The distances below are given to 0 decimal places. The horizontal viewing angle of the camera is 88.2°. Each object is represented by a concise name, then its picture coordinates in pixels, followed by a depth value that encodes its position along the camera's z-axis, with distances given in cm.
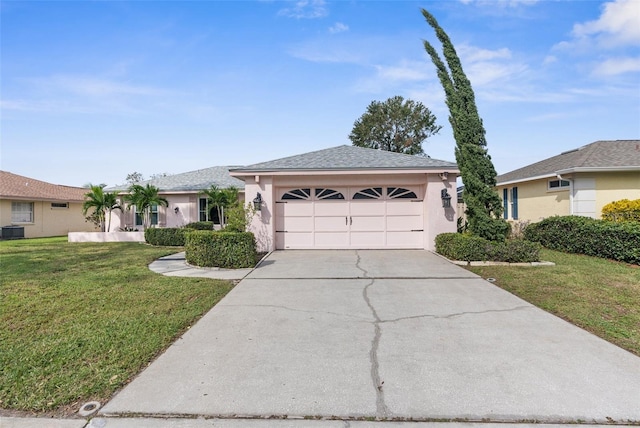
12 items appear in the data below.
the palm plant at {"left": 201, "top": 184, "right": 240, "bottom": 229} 1608
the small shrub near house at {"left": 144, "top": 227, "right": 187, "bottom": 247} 1451
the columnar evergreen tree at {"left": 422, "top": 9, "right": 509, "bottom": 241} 930
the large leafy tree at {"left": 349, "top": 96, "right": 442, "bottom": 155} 3559
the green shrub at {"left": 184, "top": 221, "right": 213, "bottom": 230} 1584
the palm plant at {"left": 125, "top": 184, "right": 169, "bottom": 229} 1588
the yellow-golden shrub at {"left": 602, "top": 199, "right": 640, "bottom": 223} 1068
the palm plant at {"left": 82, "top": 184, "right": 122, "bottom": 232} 1608
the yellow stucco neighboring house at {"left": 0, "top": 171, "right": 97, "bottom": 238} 1911
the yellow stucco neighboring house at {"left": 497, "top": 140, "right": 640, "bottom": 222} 1191
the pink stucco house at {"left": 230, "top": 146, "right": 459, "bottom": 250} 1117
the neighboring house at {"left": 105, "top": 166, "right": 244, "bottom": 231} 1783
